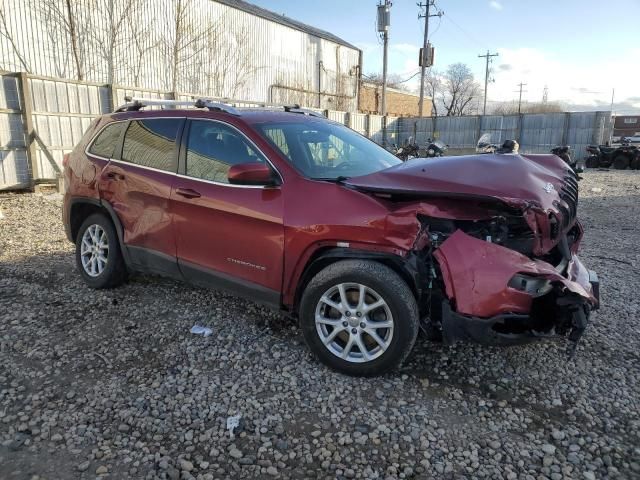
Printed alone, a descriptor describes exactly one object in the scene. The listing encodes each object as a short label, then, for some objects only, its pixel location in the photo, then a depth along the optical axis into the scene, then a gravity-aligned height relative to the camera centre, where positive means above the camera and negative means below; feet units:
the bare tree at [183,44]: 67.77 +12.19
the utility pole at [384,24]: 100.48 +22.23
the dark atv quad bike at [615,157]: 69.41 -3.63
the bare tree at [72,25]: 53.67 +11.82
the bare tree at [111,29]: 58.70 +12.25
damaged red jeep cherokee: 9.45 -2.28
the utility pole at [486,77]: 190.19 +22.24
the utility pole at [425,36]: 103.46 +21.01
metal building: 53.11 +11.37
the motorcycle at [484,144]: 38.92 -1.23
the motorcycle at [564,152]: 15.25 -1.07
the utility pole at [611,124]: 76.79 +1.24
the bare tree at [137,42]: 62.08 +11.32
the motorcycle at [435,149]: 34.06 -1.31
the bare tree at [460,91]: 223.30 +18.36
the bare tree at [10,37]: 48.93 +9.34
